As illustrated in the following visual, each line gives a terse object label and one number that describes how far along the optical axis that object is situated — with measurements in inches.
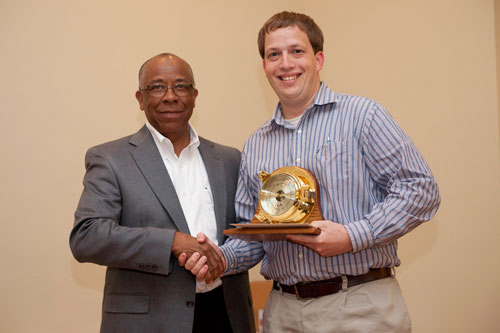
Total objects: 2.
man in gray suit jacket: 101.0
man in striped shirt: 91.9
